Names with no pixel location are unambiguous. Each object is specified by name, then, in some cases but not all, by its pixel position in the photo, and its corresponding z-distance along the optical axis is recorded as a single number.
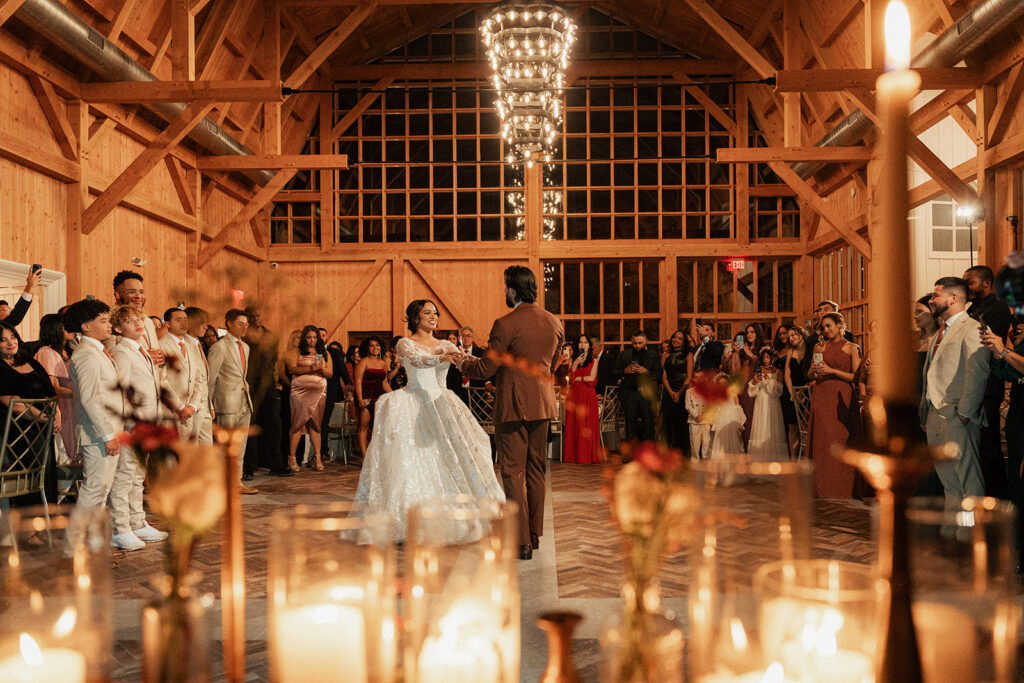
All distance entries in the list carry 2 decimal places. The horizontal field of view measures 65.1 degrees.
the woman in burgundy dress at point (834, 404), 5.98
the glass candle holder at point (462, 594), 0.58
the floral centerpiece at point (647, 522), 0.63
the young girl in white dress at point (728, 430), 7.69
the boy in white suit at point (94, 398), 4.09
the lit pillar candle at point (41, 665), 0.59
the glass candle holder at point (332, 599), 0.58
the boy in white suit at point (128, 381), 4.37
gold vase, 0.63
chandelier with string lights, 5.66
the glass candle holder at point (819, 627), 0.56
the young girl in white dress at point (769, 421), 7.59
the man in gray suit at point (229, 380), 6.57
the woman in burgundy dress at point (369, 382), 8.48
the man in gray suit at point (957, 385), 4.05
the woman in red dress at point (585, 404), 8.62
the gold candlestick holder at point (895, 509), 0.48
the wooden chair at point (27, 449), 3.95
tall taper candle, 0.49
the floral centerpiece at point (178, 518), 0.58
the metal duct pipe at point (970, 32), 6.23
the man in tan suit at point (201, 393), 5.61
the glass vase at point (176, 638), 0.58
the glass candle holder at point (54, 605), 0.59
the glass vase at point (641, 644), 0.60
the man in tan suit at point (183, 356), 5.21
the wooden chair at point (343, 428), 9.16
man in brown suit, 4.11
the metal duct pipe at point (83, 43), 6.37
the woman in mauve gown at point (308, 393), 8.19
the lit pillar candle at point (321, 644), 0.59
